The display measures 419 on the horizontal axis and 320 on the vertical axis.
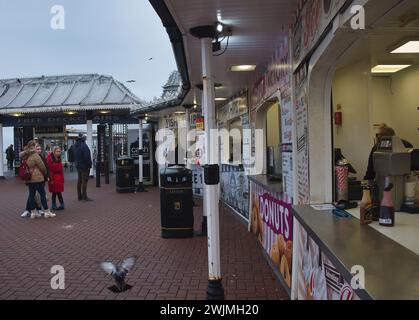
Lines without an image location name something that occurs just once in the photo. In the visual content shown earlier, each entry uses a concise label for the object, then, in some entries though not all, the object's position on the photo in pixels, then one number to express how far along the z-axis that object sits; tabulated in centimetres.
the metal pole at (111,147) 2330
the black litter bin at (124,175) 1405
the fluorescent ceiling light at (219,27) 436
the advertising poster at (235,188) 831
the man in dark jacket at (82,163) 1163
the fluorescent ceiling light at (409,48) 418
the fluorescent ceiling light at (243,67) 664
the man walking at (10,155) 2693
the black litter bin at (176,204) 696
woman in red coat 991
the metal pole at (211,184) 404
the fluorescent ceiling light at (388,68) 513
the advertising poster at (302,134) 396
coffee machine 318
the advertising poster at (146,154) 1580
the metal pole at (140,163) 1458
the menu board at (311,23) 294
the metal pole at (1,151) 2024
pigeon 442
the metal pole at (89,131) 1916
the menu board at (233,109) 870
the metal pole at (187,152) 1306
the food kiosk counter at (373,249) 170
